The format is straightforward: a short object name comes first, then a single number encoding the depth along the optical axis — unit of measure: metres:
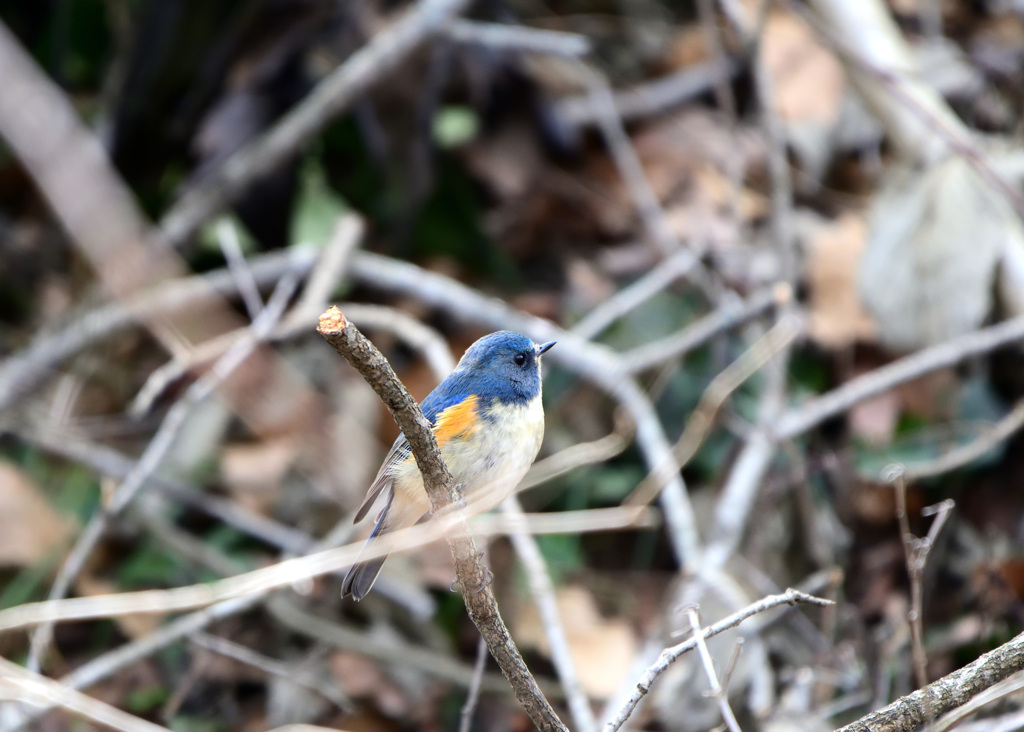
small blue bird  5.92
